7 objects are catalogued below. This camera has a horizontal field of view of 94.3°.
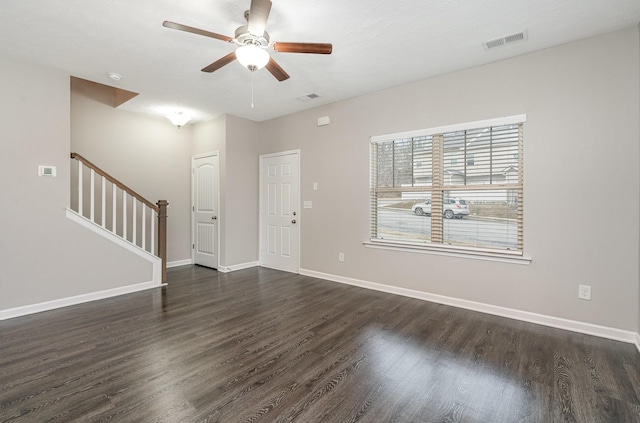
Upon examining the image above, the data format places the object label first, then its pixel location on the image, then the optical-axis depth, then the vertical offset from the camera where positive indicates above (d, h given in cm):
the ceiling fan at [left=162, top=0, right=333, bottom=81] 213 +130
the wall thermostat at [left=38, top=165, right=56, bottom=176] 340 +44
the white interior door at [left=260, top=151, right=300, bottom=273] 521 -4
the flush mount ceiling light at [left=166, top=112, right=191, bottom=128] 488 +150
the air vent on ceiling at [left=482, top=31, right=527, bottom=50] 278 +163
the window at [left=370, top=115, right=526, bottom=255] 325 +26
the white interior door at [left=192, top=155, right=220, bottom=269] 547 -3
